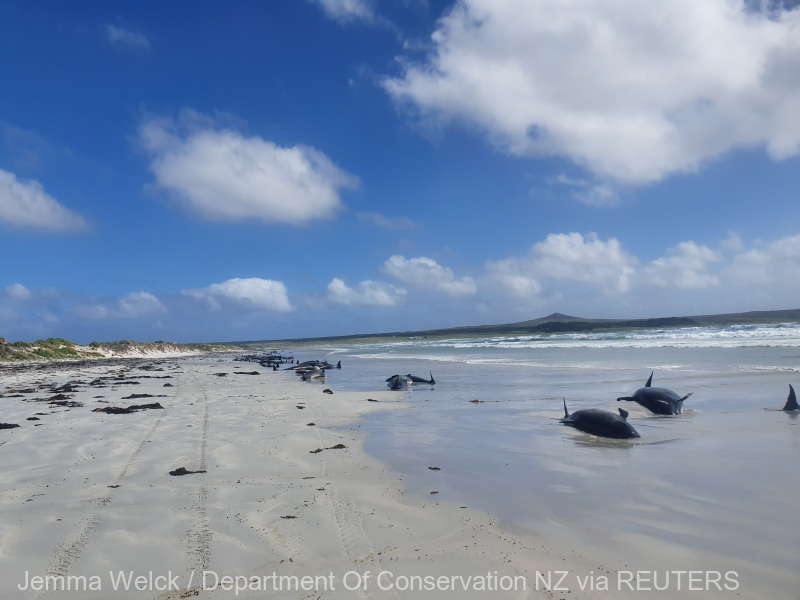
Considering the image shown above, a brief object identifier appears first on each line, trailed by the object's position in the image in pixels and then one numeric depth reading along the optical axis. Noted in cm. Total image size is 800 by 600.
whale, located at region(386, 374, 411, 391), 1648
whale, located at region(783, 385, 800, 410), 937
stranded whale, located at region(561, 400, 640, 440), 789
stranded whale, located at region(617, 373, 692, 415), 995
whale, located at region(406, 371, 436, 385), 1717
